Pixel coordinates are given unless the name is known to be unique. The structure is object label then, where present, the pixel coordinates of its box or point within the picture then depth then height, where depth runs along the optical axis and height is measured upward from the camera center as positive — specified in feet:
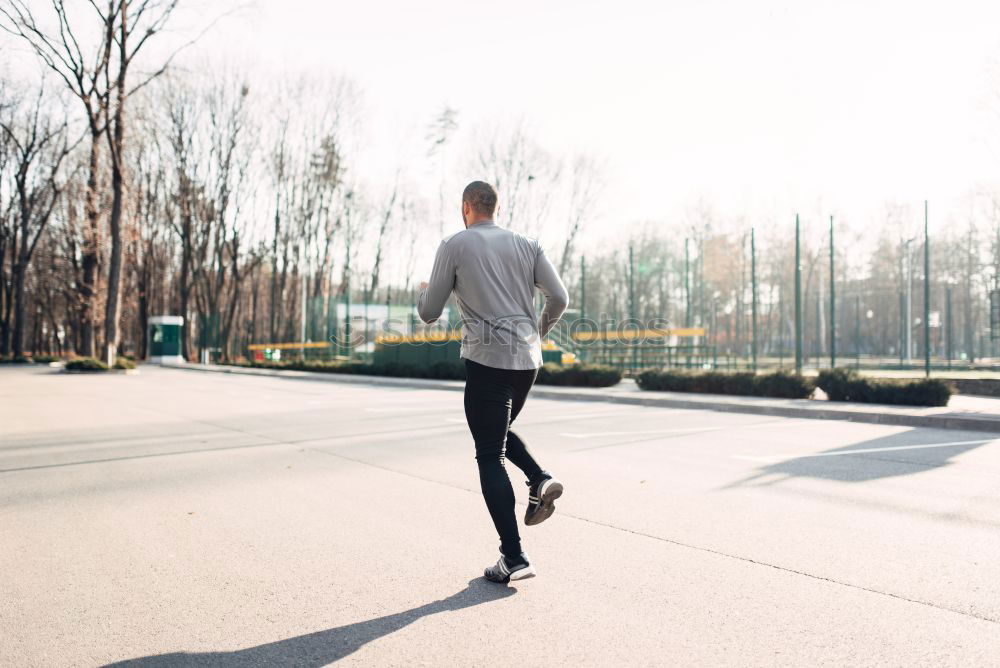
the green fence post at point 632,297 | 75.01 +5.75
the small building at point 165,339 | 141.08 +2.18
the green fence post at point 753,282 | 65.05 +6.23
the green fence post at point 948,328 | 102.89 +3.28
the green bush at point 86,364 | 97.14 -1.81
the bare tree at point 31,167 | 132.36 +33.88
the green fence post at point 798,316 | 58.18 +2.81
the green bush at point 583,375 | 63.00 -2.10
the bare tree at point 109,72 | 86.95 +34.29
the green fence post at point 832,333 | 61.87 +1.60
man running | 11.64 +0.32
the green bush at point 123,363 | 99.37 -1.71
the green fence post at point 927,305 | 56.85 +3.69
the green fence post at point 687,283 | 73.00 +6.84
